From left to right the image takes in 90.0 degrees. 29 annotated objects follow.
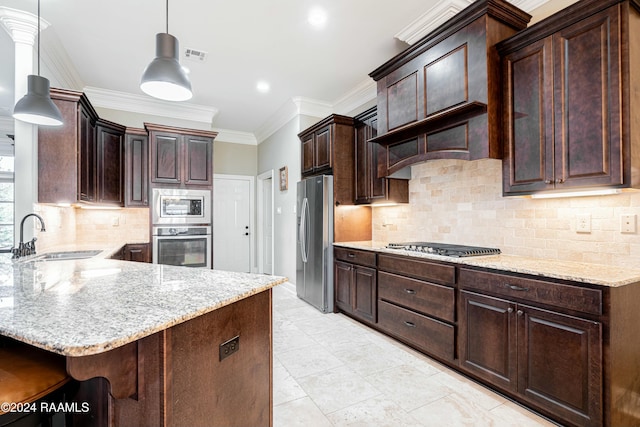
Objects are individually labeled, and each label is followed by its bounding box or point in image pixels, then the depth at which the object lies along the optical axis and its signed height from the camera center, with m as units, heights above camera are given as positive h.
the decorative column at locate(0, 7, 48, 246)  2.72 +0.77
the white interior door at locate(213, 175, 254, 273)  6.11 -0.15
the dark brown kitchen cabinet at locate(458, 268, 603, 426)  1.65 -0.77
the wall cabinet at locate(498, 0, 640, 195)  1.74 +0.69
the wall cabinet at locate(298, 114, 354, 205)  3.91 +0.76
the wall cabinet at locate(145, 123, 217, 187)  4.41 +0.84
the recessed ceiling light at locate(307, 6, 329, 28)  2.72 +1.74
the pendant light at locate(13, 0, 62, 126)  2.20 +0.77
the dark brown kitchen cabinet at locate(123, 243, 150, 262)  4.23 -0.49
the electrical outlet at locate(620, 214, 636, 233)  1.91 -0.06
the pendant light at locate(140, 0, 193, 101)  1.86 +0.84
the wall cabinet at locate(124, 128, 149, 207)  4.37 +0.65
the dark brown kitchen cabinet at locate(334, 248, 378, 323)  3.29 -0.77
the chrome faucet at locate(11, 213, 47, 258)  2.45 -0.26
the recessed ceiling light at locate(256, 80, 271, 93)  4.18 +1.71
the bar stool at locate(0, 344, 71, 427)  0.93 -0.50
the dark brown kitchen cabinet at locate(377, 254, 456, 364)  2.44 -0.77
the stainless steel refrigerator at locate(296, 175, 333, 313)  3.91 -0.33
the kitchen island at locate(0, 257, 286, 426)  0.86 -0.39
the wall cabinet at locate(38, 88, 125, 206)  3.02 +0.60
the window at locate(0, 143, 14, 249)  5.00 +0.39
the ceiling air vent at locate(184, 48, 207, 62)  3.37 +1.72
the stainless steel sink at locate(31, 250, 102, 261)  2.78 -0.37
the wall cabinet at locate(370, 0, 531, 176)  2.27 +1.00
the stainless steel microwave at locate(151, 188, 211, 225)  4.36 +0.12
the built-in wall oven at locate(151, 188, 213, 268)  4.35 -0.17
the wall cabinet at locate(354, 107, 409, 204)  3.52 +0.47
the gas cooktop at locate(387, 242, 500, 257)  2.46 -0.30
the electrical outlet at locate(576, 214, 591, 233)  2.11 -0.07
